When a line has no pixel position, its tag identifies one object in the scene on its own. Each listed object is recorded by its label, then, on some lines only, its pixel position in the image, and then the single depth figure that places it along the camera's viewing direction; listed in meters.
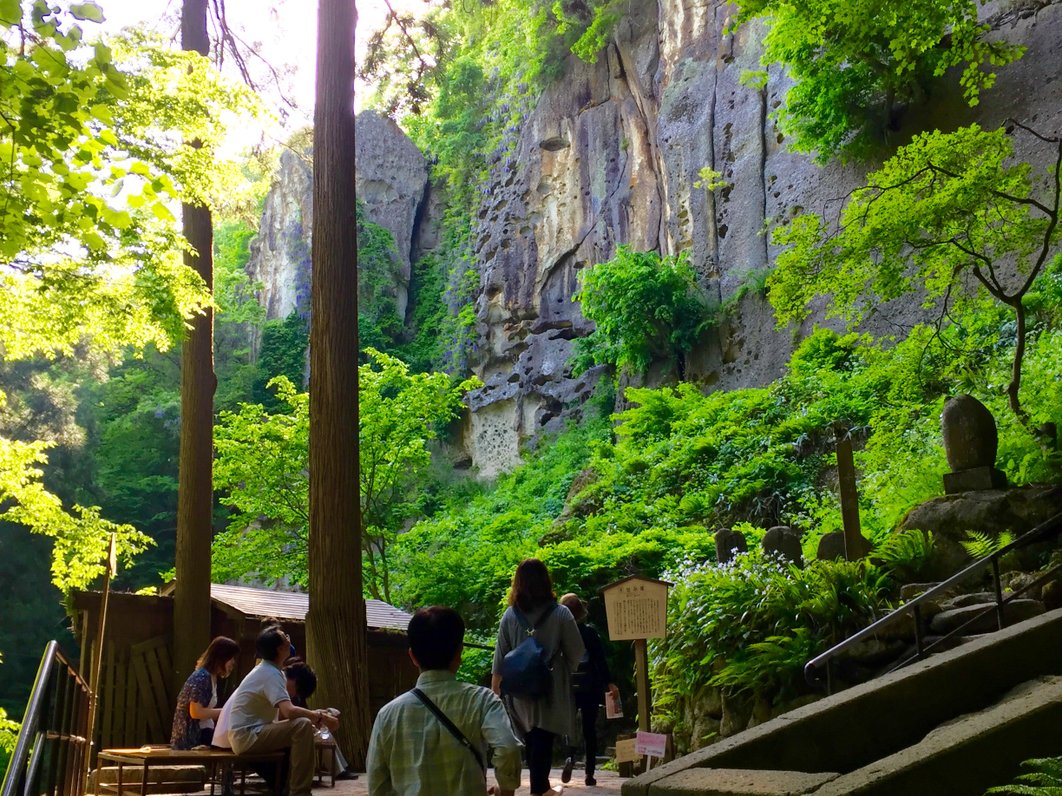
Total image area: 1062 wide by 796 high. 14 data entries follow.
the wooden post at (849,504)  8.67
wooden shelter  9.84
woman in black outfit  8.29
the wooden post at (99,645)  6.97
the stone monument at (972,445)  8.51
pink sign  6.38
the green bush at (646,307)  22.12
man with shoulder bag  3.46
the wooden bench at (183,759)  5.82
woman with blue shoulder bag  5.64
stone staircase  4.43
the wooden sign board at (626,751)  7.19
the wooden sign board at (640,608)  7.51
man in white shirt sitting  5.95
